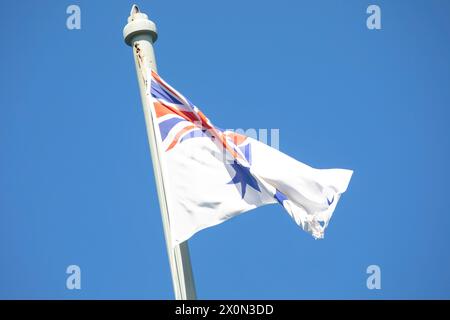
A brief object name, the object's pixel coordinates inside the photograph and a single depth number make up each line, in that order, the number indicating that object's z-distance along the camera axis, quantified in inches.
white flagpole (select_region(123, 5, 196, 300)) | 565.9
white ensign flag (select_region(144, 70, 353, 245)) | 602.9
